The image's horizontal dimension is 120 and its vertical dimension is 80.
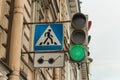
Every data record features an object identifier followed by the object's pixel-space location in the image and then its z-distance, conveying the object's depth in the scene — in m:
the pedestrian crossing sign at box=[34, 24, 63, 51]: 10.09
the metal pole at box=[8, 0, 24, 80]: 9.91
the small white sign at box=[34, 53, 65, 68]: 9.95
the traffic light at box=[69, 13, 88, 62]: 8.70
